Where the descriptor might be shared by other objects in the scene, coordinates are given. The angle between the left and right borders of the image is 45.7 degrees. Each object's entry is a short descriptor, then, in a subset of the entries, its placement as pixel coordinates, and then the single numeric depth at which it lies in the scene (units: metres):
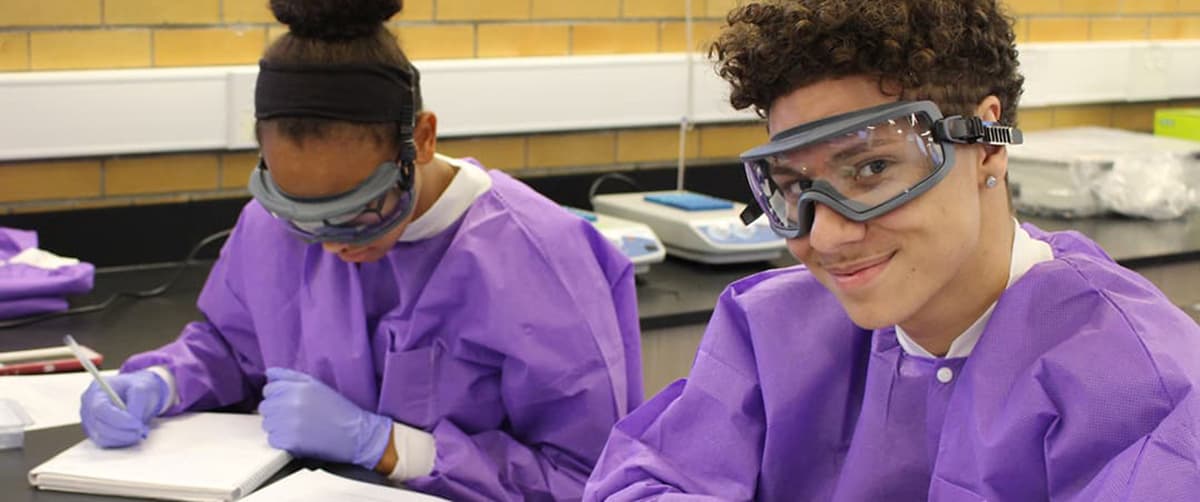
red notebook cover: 2.29
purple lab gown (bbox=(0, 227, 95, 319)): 2.56
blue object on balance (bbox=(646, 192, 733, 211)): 3.17
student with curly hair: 1.35
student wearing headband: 1.92
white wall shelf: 2.81
